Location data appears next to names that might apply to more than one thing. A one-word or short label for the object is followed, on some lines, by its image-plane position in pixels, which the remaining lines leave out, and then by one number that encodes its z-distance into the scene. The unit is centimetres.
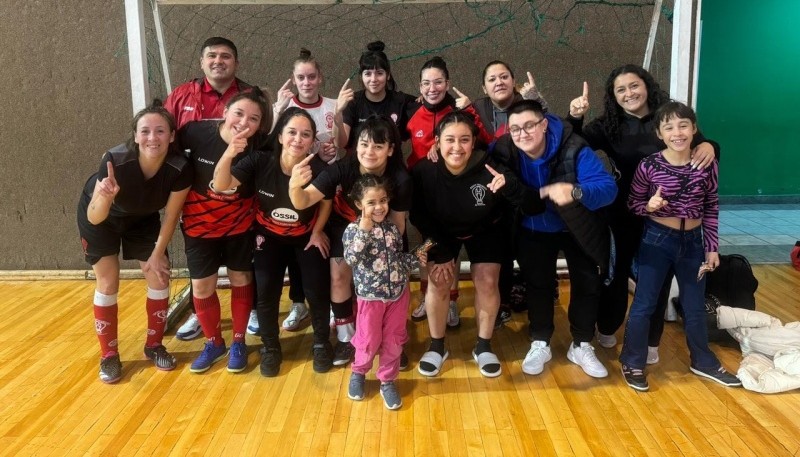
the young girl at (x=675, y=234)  222
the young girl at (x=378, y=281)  218
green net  362
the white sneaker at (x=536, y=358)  247
